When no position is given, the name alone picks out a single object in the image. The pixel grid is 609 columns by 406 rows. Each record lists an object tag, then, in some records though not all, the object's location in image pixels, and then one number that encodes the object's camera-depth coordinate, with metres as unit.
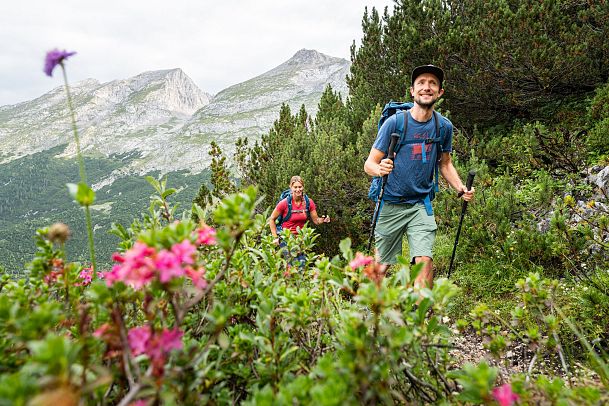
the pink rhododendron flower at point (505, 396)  0.93
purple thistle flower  1.37
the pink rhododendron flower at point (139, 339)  0.96
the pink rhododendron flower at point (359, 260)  1.43
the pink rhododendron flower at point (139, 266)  0.95
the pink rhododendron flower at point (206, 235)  1.16
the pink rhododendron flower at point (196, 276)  1.00
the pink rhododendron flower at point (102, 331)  1.01
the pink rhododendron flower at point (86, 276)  1.88
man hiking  3.41
